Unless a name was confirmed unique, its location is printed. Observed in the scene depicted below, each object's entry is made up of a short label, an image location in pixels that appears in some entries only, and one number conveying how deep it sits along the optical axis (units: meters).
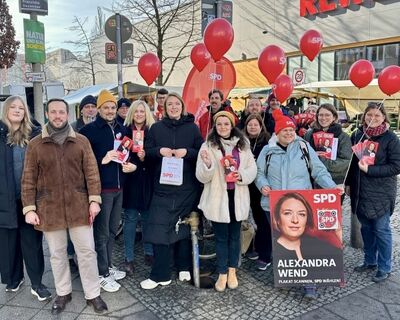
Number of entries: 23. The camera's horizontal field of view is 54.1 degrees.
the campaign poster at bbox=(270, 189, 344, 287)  3.71
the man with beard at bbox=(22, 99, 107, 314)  3.41
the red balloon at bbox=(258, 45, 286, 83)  5.95
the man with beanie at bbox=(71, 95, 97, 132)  4.84
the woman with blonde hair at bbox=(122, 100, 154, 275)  4.25
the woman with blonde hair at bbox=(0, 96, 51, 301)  3.65
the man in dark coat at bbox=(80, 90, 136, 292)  3.92
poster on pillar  7.82
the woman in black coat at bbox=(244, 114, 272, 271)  4.52
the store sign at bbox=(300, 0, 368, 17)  20.00
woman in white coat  3.81
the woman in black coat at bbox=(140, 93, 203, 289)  4.00
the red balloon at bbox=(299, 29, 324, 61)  6.48
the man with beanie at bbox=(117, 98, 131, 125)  5.14
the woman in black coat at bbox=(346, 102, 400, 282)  3.98
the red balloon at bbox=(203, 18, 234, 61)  4.96
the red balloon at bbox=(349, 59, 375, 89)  5.88
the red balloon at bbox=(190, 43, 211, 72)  6.66
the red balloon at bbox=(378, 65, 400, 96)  4.85
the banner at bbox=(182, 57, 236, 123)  7.38
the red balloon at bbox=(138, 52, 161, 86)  6.79
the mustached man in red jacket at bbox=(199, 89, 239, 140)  5.62
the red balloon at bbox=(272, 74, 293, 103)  6.63
